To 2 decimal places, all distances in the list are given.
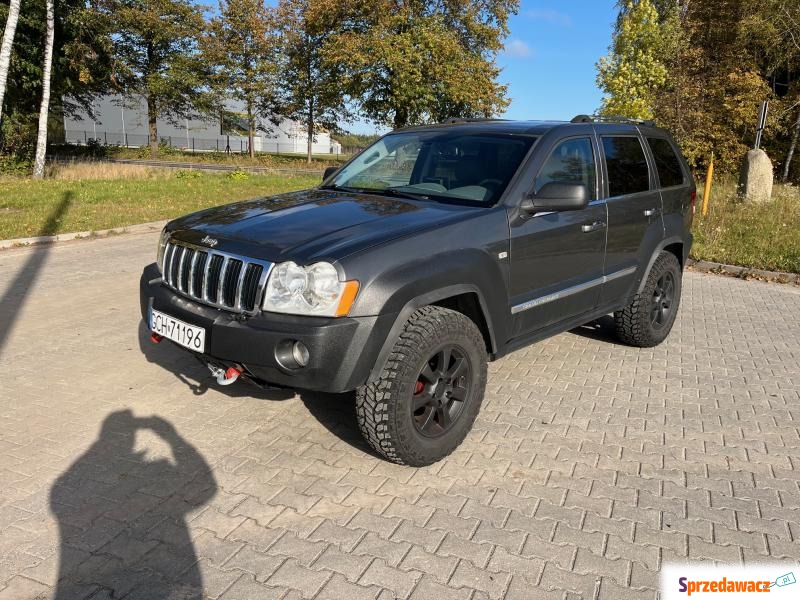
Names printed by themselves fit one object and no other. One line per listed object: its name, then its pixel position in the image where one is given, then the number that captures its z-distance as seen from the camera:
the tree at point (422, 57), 28.69
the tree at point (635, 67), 21.08
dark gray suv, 2.91
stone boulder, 13.32
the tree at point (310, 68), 31.86
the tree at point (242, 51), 35.16
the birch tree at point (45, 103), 17.73
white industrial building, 58.53
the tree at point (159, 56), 32.44
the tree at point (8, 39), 14.14
